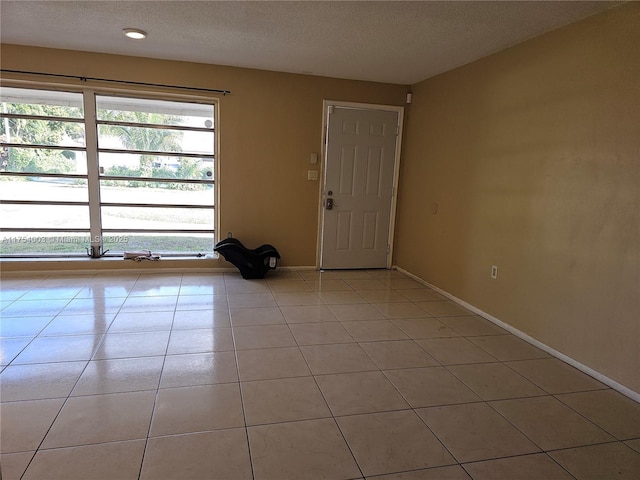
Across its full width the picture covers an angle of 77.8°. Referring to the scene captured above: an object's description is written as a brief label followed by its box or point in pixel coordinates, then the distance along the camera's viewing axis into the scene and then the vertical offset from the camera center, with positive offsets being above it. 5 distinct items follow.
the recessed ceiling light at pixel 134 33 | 3.42 +1.19
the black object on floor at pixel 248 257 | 4.53 -0.93
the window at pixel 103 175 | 4.35 -0.06
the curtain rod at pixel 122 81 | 4.05 +0.94
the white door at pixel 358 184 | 4.95 -0.04
